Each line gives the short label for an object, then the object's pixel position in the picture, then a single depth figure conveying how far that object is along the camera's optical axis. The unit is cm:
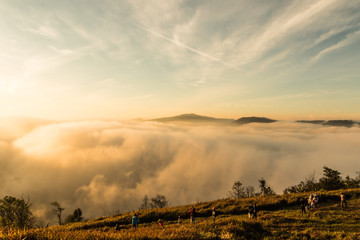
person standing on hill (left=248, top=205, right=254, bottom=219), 2131
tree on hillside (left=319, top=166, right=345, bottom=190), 5516
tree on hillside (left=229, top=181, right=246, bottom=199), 8619
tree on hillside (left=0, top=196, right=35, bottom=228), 4822
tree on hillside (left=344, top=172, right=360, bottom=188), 5612
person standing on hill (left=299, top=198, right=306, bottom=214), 2119
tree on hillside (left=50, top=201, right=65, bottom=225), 8438
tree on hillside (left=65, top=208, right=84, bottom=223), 6734
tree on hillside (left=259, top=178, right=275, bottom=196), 7722
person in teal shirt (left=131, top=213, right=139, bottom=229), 2098
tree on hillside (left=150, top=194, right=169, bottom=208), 9298
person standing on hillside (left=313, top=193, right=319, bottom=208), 2298
